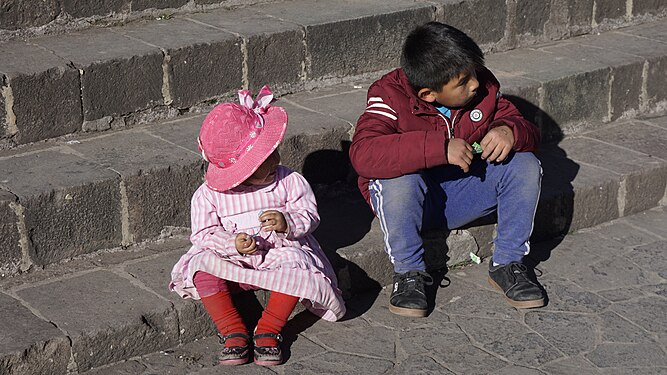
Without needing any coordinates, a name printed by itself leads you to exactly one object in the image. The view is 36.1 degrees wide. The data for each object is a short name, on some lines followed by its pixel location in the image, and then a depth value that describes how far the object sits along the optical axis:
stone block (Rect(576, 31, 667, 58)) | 5.94
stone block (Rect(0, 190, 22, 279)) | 3.82
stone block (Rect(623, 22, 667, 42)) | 6.32
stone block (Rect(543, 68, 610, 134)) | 5.43
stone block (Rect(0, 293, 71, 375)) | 3.38
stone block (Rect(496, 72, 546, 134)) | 5.24
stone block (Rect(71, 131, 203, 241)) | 4.15
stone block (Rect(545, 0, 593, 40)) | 6.14
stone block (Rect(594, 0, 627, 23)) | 6.37
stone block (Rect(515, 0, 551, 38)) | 5.96
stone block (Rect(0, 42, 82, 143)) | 4.31
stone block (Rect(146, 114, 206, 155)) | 4.47
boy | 3.97
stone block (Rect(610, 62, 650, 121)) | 5.68
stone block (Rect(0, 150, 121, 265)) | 3.92
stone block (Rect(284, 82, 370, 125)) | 4.86
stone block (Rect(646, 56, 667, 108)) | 5.82
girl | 3.67
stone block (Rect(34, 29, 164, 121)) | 4.50
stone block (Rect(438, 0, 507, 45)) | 5.64
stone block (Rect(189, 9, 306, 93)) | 4.96
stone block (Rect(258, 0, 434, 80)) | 5.17
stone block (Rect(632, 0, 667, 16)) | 6.58
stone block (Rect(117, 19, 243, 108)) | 4.73
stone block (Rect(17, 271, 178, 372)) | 3.55
